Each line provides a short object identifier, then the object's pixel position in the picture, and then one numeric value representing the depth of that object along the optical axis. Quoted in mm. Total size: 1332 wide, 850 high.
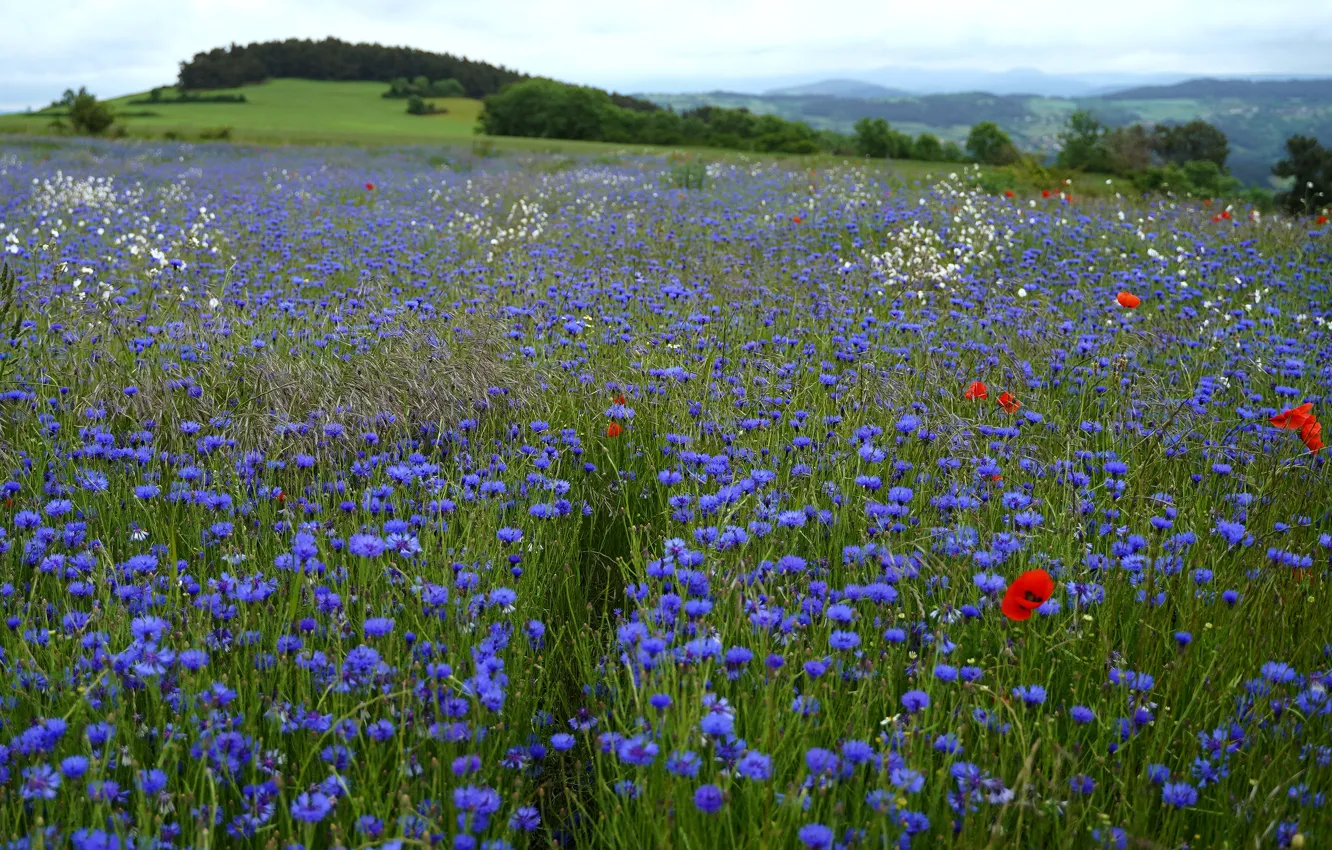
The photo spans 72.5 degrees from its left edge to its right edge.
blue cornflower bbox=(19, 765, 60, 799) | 1627
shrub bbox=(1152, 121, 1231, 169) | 37719
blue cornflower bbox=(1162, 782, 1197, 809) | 1771
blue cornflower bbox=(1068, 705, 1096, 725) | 1917
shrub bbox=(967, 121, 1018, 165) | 29625
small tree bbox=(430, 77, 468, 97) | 59344
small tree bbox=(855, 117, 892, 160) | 32675
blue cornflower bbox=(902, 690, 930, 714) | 1847
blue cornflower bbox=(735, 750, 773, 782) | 1722
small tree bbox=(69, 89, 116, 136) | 29094
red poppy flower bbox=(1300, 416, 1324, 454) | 3242
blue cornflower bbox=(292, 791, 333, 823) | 1612
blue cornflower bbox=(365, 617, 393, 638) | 2084
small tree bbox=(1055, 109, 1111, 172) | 24797
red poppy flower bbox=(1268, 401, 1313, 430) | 3294
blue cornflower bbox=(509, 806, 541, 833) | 1862
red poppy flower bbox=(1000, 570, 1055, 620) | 2193
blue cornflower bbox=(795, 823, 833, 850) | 1514
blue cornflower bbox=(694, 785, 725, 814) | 1588
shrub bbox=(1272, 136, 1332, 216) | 14375
